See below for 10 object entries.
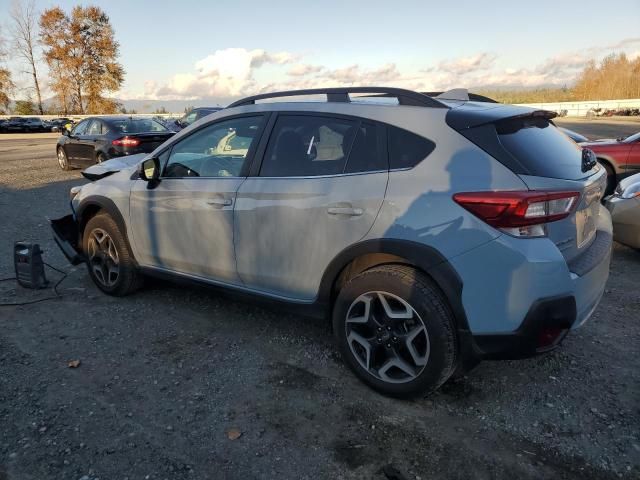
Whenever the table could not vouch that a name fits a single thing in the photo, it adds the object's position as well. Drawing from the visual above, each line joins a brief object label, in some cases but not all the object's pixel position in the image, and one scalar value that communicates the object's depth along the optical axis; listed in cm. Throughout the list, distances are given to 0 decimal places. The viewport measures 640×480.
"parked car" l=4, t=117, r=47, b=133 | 3944
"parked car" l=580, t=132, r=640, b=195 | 859
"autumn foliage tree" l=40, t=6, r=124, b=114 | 5169
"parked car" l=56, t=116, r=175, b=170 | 1201
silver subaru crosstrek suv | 250
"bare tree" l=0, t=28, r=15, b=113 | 5094
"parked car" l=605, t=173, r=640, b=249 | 528
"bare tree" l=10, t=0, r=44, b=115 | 5384
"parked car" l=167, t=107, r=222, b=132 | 1641
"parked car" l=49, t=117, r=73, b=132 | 4025
